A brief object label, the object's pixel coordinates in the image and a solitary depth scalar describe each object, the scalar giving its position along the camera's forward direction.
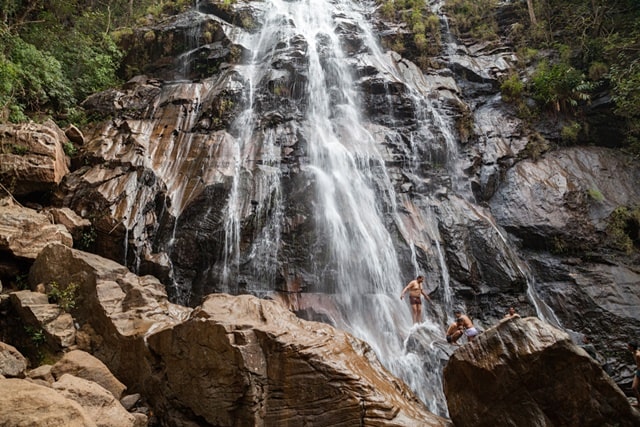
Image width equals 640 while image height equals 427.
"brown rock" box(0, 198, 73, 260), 7.58
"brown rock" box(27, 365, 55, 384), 5.07
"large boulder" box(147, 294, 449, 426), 4.89
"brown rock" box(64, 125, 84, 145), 11.65
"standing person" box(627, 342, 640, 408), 7.32
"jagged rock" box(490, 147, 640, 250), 11.28
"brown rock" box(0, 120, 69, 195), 8.88
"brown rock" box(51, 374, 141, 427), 4.41
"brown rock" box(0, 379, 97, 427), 3.26
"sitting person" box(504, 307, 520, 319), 9.28
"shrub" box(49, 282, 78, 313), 6.74
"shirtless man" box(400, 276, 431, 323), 9.19
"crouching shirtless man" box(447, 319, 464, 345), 8.21
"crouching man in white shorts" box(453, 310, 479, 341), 8.02
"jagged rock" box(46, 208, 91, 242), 8.87
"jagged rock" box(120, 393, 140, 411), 5.44
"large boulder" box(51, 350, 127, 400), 5.33
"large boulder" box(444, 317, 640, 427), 4.73
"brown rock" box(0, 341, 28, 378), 4.86
